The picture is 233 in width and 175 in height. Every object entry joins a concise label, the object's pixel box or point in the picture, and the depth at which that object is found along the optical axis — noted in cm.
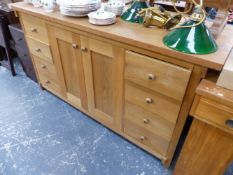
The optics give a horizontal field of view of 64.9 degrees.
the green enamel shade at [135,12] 96
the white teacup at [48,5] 113
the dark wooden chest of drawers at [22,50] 150
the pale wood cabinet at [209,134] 62
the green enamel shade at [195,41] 69
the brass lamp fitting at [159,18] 87
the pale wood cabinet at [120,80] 81
